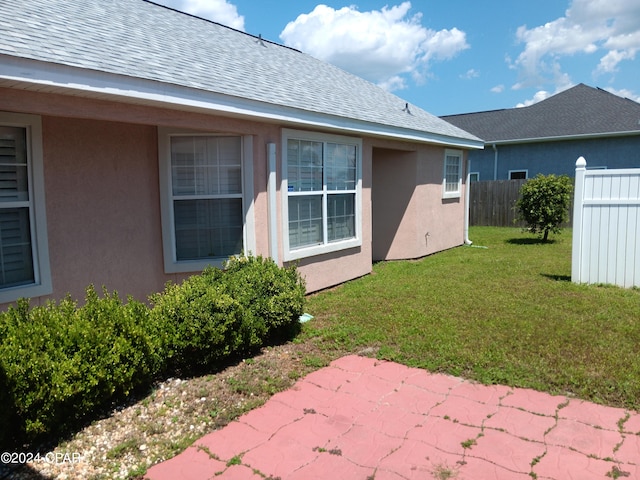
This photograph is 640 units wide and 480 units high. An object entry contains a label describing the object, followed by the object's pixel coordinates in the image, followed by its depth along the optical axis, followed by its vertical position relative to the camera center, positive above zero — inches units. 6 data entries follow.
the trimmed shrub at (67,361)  133.5 -48.1
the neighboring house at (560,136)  801.6 +94.0
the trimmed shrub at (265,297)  204.4 -45.0
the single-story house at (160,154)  197.6 +20.5
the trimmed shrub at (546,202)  556.1 -11.1
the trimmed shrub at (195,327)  179.3 -48.6
